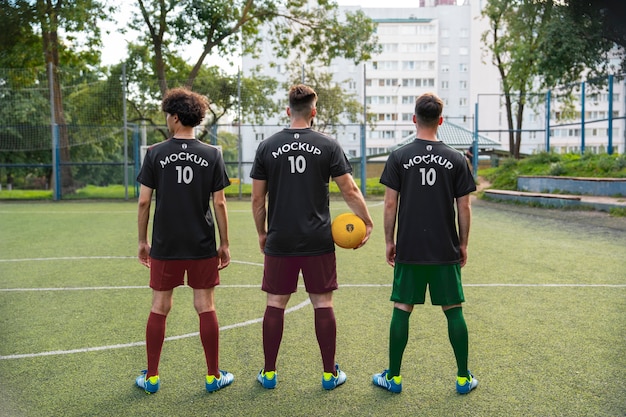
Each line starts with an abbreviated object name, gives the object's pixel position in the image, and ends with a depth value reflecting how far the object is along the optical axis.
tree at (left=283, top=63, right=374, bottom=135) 33.78
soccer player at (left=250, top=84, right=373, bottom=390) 3.62
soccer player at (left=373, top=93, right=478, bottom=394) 3.53
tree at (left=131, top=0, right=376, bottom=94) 24.06
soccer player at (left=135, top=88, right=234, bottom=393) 3.57
